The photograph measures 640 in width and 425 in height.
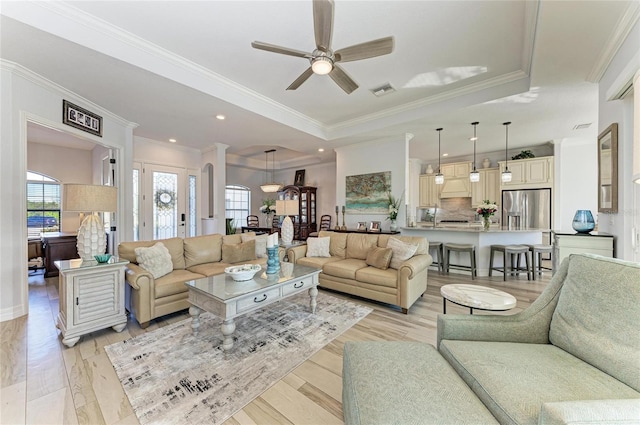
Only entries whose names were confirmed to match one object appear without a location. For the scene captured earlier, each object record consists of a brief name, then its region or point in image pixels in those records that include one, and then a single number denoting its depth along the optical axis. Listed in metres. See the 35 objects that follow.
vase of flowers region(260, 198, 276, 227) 7.67
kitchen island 4.67
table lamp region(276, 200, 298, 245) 4.16
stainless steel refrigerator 5.72
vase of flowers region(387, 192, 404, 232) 5.31
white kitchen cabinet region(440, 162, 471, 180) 6.86
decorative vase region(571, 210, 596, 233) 2.78
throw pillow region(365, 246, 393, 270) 3.40
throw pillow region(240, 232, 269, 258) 4.05
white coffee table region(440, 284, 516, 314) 1.87
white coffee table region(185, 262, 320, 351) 2.14
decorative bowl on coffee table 2.51
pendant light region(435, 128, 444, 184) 5.55
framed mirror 2.39
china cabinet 7.89
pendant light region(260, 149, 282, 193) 7.45
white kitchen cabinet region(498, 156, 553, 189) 5.66
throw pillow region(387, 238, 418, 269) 3.34
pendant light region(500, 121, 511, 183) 4.66
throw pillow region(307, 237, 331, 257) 4.20
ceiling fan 1.94
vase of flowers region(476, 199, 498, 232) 4.74
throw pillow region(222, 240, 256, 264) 3.74
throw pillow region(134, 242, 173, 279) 2.83
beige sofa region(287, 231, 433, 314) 3.04
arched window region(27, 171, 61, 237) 5.64
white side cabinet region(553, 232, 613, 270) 2.51
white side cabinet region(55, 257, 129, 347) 2.28
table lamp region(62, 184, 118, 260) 2.40
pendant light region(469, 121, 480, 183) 5.14
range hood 6.81
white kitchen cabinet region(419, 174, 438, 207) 7.50
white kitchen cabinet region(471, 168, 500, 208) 6.44
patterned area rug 1.62
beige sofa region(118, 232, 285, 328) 2.61
